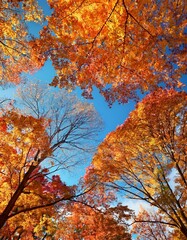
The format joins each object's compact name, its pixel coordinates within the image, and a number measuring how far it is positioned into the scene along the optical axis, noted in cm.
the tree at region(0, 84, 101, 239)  746
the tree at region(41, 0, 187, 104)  482
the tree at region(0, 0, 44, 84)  599
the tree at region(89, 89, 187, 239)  775
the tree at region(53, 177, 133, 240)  800
